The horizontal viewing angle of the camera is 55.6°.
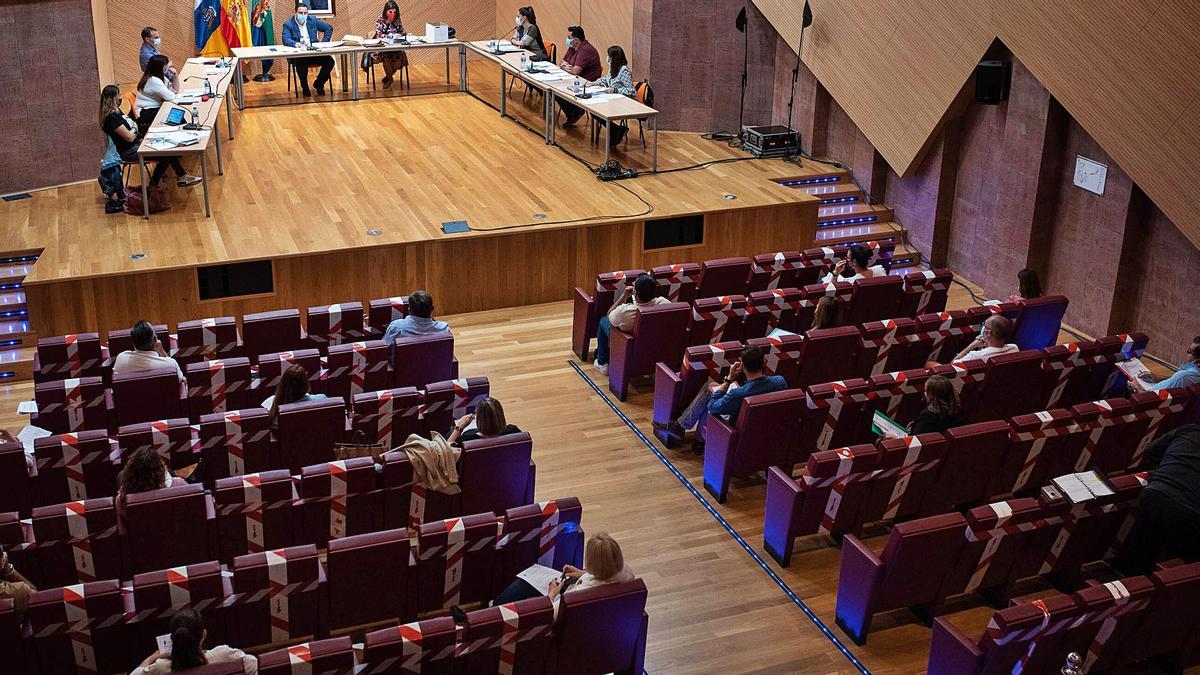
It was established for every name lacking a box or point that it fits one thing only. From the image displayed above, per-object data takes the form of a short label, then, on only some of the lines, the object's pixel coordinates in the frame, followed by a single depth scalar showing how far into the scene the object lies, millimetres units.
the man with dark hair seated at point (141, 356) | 5934
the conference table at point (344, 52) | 12170
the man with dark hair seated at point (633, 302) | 6820
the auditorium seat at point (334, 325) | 6820
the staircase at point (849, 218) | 9930
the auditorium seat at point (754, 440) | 5648
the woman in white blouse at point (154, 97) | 9586
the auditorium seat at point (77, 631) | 3961
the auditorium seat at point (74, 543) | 4492
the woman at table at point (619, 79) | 10953
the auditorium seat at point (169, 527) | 4609
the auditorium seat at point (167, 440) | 5281
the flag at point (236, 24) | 13274
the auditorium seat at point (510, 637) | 3932
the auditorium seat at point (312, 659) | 3693
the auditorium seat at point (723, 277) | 7656
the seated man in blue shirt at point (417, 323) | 6391
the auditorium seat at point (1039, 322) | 7098
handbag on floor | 8992
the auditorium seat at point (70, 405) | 5855
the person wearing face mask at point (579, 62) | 11742
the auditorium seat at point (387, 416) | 5613
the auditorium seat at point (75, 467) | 5102
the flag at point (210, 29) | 13195
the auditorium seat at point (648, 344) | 6793
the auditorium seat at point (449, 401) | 5730
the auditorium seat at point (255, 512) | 4781
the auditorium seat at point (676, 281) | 7605
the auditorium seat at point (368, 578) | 4336
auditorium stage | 7953
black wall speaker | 8625
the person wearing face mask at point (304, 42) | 12516
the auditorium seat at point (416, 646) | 3803
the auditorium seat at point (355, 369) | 6230
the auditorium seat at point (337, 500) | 4922
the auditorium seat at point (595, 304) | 7445
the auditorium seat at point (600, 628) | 4094
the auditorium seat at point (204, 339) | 6559
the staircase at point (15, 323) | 7570
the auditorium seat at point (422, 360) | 6371
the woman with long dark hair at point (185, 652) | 3600
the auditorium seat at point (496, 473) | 5176
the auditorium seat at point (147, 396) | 5832
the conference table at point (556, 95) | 10109
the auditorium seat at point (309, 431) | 5441
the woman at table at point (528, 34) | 12836
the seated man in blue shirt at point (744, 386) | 5738
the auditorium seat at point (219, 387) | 6000
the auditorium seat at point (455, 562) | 4477
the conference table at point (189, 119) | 8602
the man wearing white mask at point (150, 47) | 10070
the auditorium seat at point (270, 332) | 6645
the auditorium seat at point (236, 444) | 5375
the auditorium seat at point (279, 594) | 4230
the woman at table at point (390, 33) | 12930
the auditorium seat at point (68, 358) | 6391
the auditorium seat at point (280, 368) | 6094
